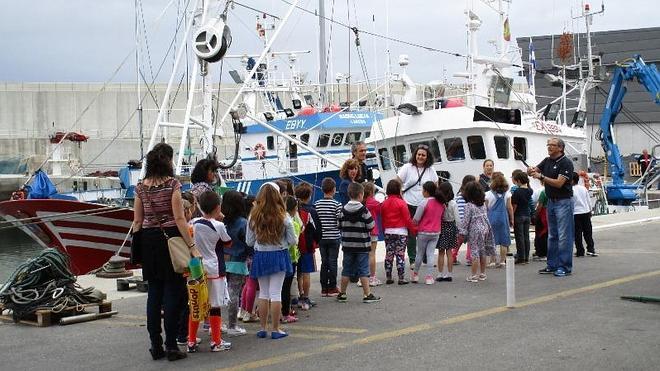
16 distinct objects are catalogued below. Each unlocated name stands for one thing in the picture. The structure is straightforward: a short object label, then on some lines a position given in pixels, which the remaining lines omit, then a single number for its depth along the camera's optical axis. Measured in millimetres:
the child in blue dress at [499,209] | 12867
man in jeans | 11352
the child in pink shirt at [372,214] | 11164
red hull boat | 16469
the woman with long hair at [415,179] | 12562
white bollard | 9117
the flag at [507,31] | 23844
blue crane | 30172
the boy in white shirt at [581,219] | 13984
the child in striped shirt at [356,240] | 9977
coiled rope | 9172
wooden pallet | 9000
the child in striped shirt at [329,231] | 10180
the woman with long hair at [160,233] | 7289
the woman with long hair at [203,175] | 9109
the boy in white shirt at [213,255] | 7684
